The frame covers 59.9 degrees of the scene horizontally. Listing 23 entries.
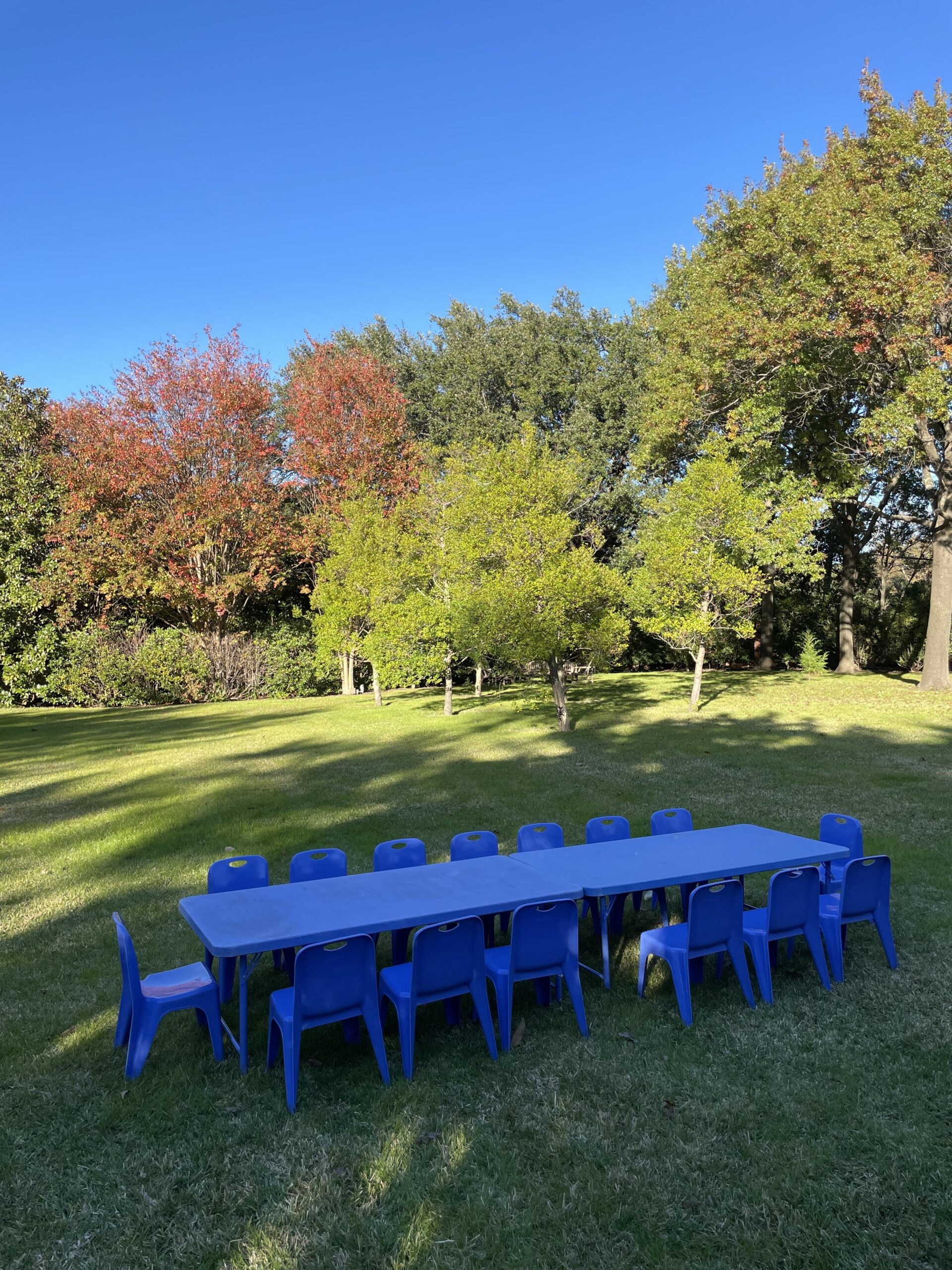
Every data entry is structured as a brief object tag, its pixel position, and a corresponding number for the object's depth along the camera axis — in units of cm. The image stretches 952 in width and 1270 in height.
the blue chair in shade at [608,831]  639
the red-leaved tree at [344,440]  2750
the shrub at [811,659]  2633
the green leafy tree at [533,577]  1523
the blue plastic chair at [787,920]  498
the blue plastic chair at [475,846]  600
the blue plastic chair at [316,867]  548
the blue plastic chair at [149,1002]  418
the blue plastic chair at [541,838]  621
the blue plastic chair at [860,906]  525
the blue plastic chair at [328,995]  391
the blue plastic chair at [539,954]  446
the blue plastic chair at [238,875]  537
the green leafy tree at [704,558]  1759
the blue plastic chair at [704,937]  472
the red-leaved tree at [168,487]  2389
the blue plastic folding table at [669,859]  492
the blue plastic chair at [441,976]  416
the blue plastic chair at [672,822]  652
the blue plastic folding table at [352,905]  412
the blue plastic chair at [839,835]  611
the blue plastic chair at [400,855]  582
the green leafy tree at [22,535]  2367
